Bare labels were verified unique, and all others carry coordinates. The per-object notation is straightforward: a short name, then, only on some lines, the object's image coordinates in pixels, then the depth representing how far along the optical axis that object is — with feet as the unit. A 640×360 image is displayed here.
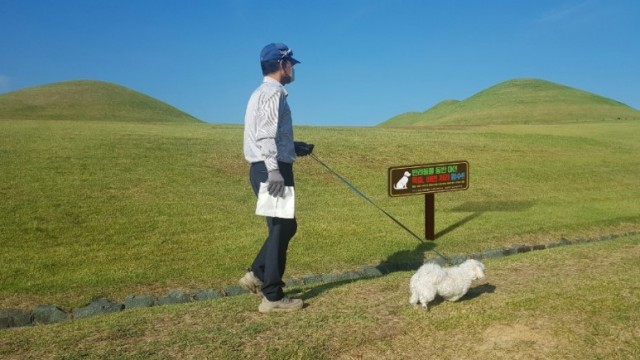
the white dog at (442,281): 19.57
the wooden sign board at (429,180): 42.47
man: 18.86
